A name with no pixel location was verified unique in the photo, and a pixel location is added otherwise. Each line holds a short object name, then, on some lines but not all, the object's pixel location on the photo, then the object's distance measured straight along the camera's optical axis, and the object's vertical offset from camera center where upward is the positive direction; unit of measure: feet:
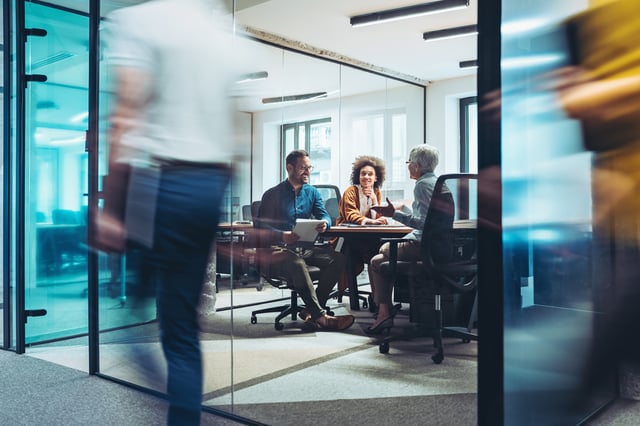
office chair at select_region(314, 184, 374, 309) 14.06 +0.25
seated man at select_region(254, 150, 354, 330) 12.09 -0.67
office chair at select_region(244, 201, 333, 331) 12.56 -1.79
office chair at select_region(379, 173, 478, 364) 10.11 -0.65
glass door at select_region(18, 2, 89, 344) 11.89 +0.89
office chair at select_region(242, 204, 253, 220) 9.18 +0.05
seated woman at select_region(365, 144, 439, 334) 11.68 -0.07
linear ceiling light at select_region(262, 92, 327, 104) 8.94 +2.37
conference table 12.62 -0.38
